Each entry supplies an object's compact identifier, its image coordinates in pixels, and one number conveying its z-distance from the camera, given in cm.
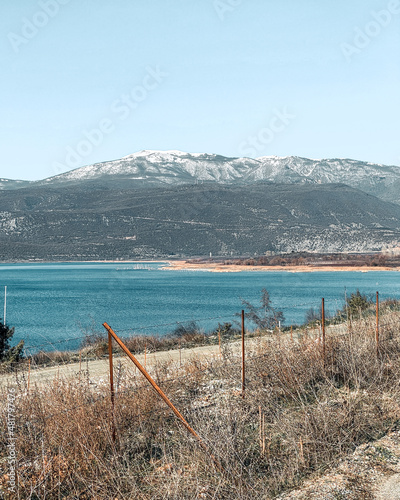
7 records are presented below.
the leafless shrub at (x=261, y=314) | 2168
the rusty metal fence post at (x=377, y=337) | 1080
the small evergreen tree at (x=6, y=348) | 1824
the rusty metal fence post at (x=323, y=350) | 1016
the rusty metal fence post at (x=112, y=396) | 652
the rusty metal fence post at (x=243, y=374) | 903
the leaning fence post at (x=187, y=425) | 571
